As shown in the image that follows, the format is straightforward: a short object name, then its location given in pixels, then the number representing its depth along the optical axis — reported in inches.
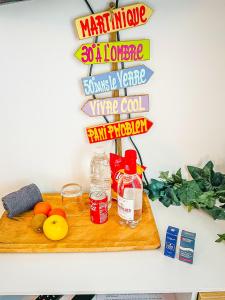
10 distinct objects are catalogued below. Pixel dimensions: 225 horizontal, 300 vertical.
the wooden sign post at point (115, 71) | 38.1
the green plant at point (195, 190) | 41.1
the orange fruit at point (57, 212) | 38.4
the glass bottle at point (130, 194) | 37.0
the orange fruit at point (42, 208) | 39.7
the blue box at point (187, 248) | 33.4
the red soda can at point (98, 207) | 37.8
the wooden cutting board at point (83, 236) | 35.4
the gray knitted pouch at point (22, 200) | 39.8
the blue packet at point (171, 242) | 33.9
